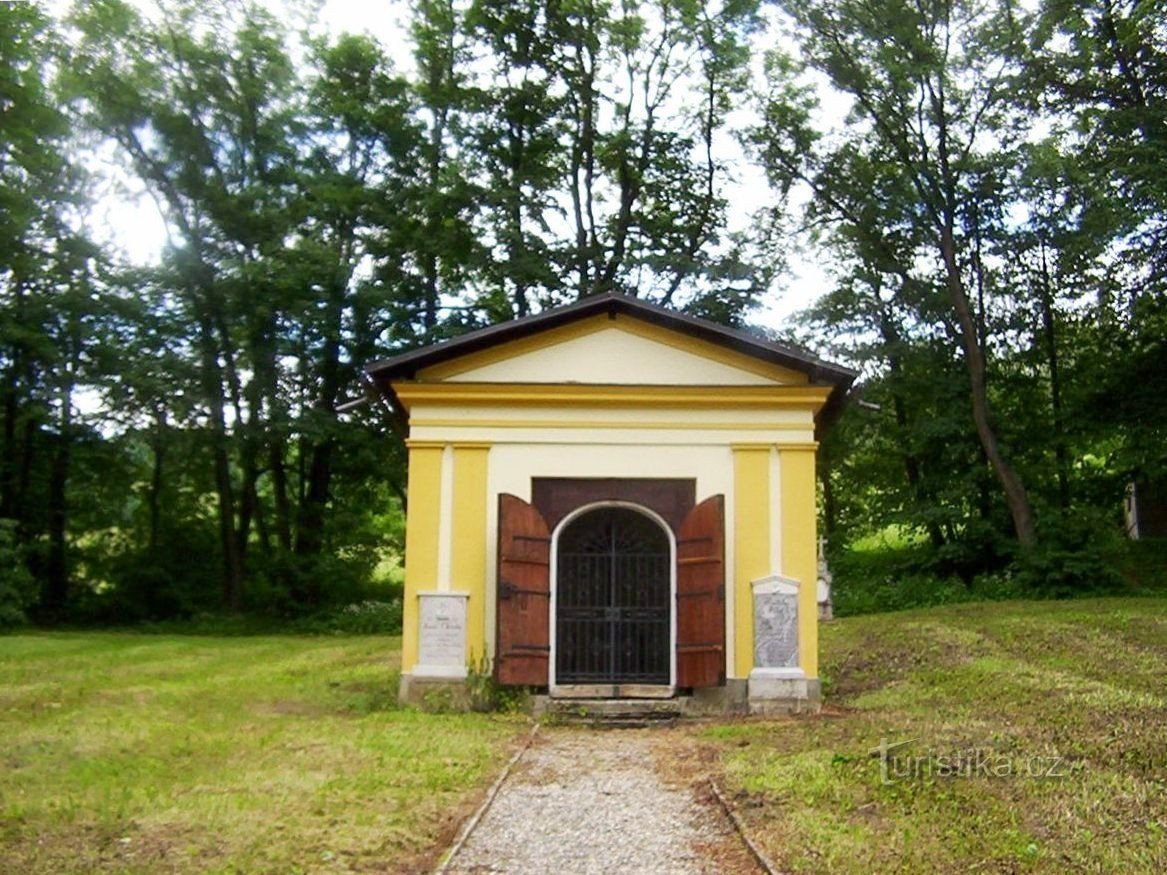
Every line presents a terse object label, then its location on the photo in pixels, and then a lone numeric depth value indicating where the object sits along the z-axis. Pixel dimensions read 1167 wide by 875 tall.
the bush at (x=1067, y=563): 24.23
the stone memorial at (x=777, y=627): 12.32
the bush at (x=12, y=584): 24.33
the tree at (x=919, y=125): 26.06
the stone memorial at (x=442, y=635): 12.36
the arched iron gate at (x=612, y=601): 13.04
